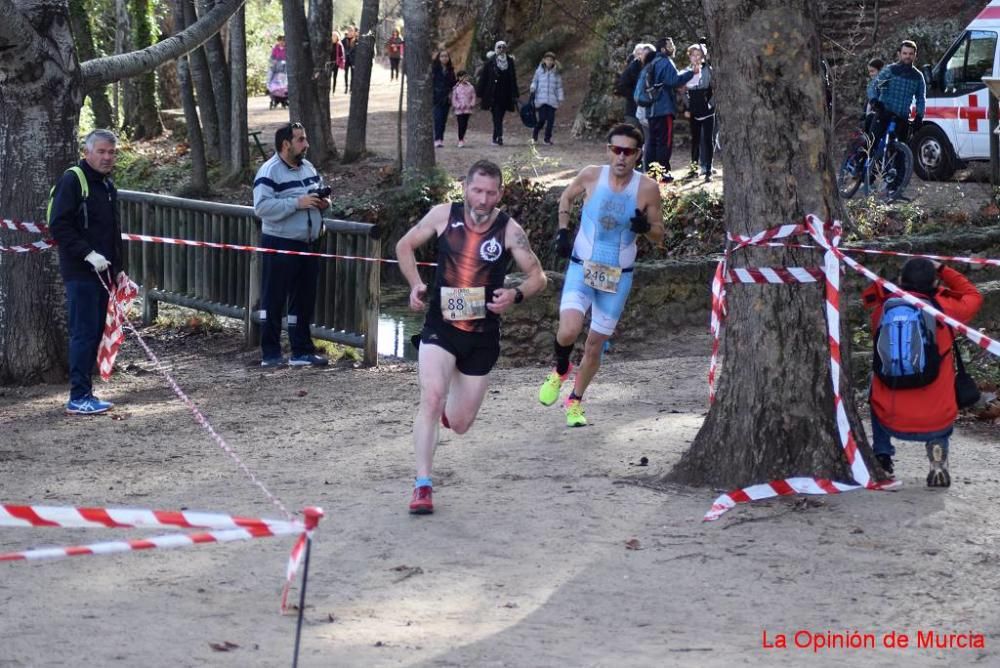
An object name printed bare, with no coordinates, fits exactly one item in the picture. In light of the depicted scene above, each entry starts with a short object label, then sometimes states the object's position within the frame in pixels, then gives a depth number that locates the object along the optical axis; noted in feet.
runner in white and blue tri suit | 30.60
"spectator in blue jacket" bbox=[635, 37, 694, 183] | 68.80
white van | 68.95
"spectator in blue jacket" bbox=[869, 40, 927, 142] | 62.90
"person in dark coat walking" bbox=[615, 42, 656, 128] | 74.36
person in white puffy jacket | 93.15
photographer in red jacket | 25.16
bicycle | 62.13
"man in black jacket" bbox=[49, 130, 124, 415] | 34.17
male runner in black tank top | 24.81
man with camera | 39.81
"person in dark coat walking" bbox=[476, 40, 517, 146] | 94.27
